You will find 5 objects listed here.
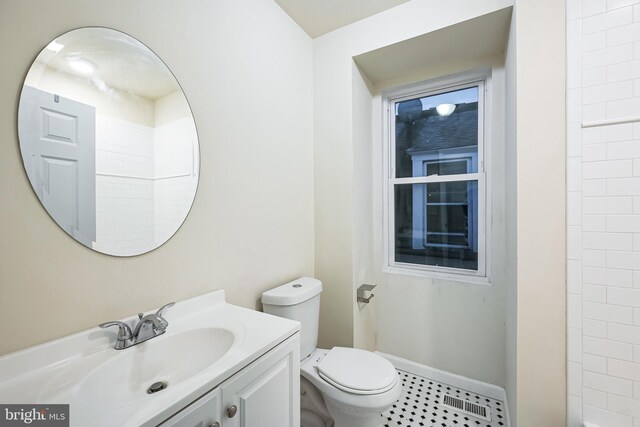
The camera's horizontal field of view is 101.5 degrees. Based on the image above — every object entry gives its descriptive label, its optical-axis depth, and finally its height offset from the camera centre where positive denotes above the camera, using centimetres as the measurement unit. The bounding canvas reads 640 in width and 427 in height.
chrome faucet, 83 -39
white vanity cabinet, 67 -55
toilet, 119 -80
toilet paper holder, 184 -57
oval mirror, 75 +24
